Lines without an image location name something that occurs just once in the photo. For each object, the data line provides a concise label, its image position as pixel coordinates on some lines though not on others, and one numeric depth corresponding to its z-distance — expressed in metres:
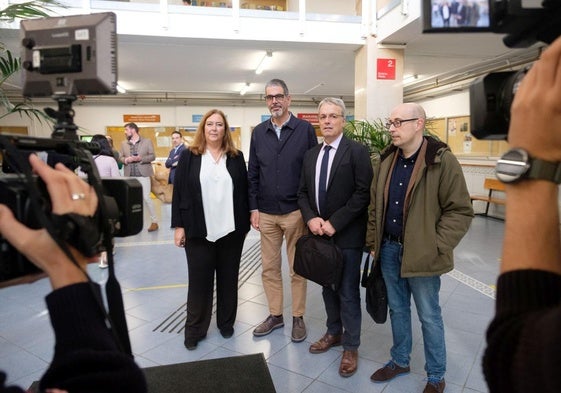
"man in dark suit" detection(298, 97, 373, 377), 2.24
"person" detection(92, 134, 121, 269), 3.94
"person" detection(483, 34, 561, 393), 0.54
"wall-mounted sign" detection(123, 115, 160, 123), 11.08
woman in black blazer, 2.48
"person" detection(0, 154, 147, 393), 0.67
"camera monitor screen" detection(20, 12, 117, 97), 1.02
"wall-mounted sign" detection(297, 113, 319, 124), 12.02
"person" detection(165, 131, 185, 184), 6.05
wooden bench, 6.68
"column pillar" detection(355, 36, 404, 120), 5.15
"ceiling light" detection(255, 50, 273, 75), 6.07
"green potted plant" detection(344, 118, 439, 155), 4.14
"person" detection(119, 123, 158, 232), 5.71
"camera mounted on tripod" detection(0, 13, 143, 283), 0.86
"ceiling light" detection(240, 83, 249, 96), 9.63
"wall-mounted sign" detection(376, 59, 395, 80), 5.18
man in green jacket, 1.88
